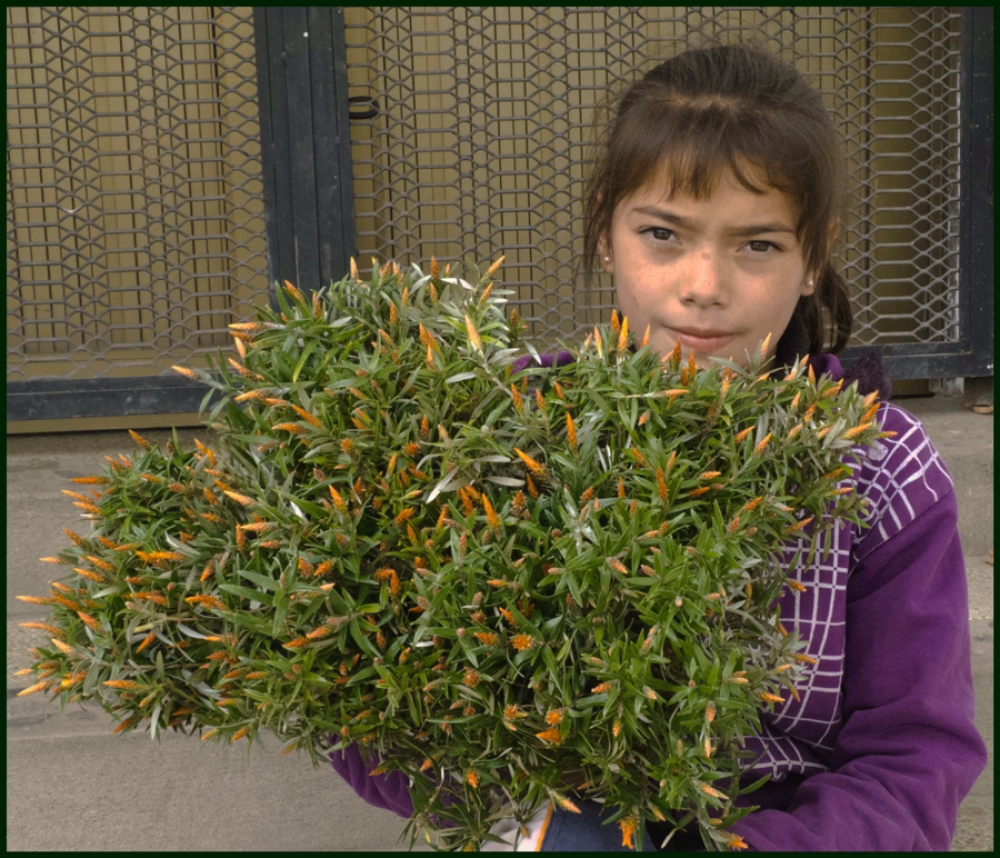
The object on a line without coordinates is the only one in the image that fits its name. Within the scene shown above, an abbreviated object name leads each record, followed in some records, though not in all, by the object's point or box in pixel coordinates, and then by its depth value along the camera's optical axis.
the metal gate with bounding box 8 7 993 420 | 2.87
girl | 1.32
